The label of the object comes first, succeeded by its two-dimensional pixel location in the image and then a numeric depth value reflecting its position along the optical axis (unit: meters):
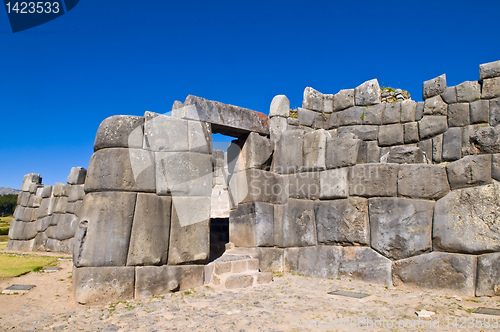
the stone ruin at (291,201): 4.92
